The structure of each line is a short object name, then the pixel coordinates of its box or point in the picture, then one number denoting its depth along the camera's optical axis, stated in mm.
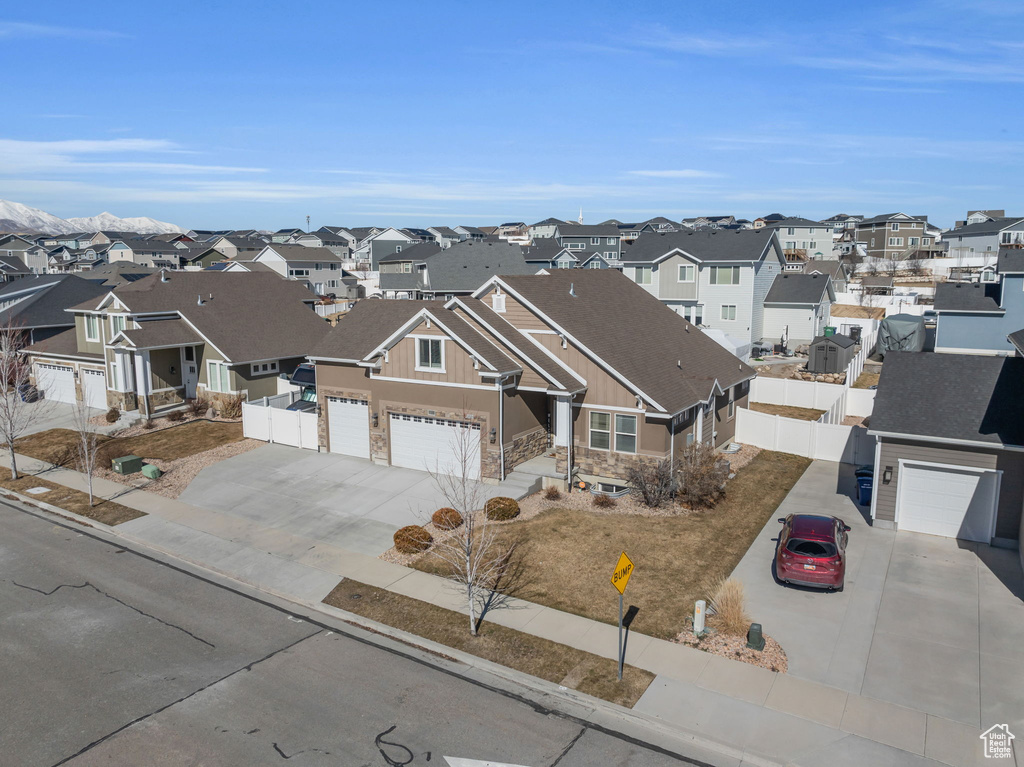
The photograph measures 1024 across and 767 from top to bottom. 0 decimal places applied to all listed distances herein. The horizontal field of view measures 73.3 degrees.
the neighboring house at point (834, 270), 70500
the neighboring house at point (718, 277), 48938
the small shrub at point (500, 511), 20844
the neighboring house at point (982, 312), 39625
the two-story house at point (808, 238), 96562
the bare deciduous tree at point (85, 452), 23484
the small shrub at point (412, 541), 18984
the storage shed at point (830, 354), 41031
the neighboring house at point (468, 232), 154650
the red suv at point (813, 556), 16125
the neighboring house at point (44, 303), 41375
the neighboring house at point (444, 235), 146600
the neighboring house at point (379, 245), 116938
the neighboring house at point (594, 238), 111625
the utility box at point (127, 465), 26188
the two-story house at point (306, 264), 84312
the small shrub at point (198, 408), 34094
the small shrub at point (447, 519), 20172
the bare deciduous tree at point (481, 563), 15023
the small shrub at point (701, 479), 21594
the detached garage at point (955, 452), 18500
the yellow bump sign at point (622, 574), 12741
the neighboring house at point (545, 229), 147262
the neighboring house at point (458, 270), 68875
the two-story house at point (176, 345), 34344
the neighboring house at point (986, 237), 87312
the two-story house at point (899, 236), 101312
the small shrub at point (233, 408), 33875
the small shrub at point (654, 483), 21797
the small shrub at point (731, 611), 14523
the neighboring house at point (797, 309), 50562
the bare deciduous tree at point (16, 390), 26406
